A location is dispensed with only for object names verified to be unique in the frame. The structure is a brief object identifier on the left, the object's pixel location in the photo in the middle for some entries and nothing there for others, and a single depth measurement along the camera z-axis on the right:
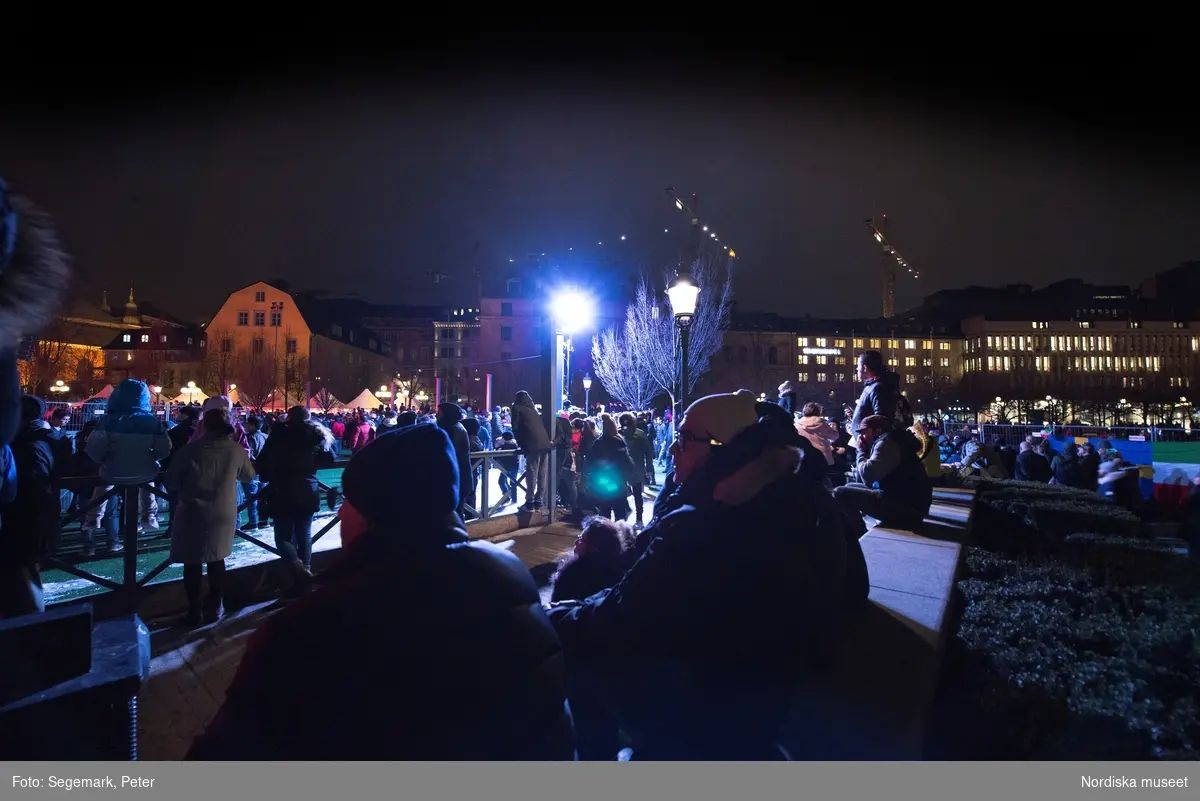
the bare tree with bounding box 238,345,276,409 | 50.78
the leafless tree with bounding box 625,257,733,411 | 38.06
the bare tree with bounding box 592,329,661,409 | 40.31
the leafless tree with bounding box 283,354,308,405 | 53.62
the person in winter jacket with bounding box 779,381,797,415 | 7.51
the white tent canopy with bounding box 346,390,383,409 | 33.79
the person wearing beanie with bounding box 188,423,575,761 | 1.46
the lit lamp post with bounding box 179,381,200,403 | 33.78
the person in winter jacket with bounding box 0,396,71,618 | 3.86
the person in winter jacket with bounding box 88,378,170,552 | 6.85
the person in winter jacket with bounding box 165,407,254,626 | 5.27
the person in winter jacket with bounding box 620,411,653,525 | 9.38
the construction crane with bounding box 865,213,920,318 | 130.88
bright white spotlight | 9.70
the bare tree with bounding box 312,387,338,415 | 41.66
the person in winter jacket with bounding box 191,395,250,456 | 5.54
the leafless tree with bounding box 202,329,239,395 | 50.25
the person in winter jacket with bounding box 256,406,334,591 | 6.23
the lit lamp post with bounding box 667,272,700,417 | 8.02
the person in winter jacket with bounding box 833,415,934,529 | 5.64
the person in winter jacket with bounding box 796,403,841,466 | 6.16
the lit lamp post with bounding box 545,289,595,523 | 9.62
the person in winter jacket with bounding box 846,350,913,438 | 6.08
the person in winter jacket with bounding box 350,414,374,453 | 17.41
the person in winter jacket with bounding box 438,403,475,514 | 7.94
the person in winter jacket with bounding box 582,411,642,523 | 8.12
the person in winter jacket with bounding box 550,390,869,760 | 2.03
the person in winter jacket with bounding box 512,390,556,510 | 9.56
